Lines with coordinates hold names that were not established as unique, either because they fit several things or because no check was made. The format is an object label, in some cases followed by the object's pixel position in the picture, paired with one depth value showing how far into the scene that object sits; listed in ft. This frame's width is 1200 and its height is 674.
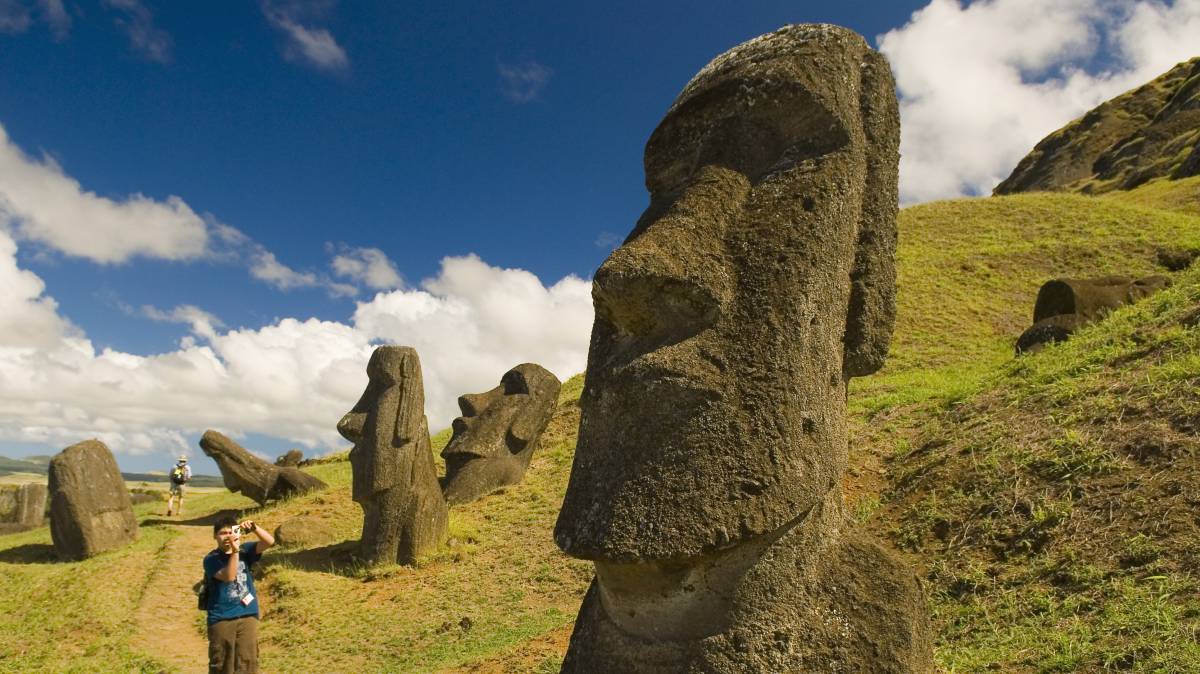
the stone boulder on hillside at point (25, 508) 59.16
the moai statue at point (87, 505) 40.22
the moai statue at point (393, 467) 35.22
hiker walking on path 56.29
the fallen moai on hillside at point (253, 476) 52.65
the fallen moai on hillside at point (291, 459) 74.54
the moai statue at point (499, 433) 46.37
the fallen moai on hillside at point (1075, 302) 40.27
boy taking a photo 19.19
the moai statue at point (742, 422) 8.40
